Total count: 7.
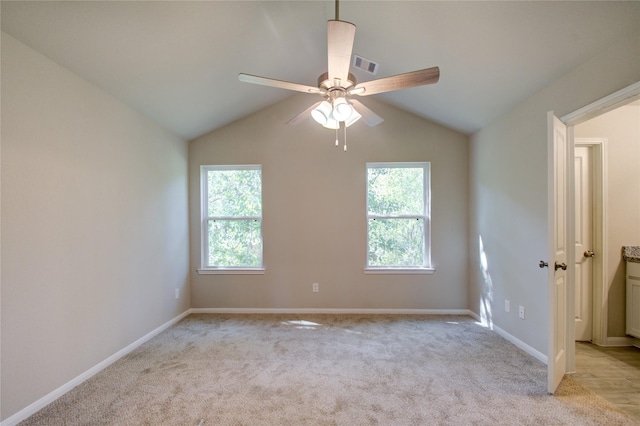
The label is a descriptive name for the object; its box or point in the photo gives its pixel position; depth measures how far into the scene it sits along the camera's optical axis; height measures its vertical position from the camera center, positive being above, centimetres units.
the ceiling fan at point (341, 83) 150 +81
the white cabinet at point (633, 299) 263 -84
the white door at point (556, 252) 194 -30
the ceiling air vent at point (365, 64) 238 +128
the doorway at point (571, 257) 184 -45
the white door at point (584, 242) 281 -32
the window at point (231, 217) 382 -5
